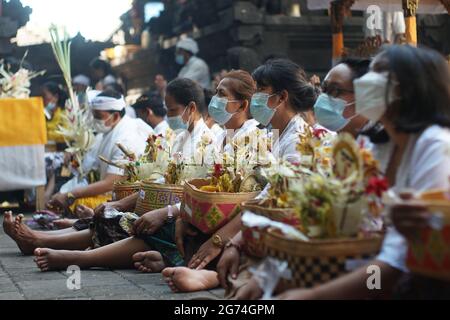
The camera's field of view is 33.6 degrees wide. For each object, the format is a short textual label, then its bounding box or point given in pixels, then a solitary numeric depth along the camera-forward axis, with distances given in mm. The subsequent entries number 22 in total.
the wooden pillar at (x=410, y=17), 6680
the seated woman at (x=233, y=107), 5527
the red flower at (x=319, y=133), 3930
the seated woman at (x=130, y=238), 4789
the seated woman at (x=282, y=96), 4895
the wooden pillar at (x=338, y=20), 8094
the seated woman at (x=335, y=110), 3816
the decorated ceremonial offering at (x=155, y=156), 5859
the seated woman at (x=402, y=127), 2750
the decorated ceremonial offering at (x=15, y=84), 9234
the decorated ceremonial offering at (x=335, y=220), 2863
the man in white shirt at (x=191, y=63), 12047
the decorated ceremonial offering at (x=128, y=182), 5883
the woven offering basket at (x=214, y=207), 4270
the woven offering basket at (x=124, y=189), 5863
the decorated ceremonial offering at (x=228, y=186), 4277
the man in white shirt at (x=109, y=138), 7340
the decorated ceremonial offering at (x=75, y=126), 8289
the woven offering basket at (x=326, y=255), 2852
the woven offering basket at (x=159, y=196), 5074
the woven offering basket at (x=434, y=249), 2461
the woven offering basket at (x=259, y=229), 3377
